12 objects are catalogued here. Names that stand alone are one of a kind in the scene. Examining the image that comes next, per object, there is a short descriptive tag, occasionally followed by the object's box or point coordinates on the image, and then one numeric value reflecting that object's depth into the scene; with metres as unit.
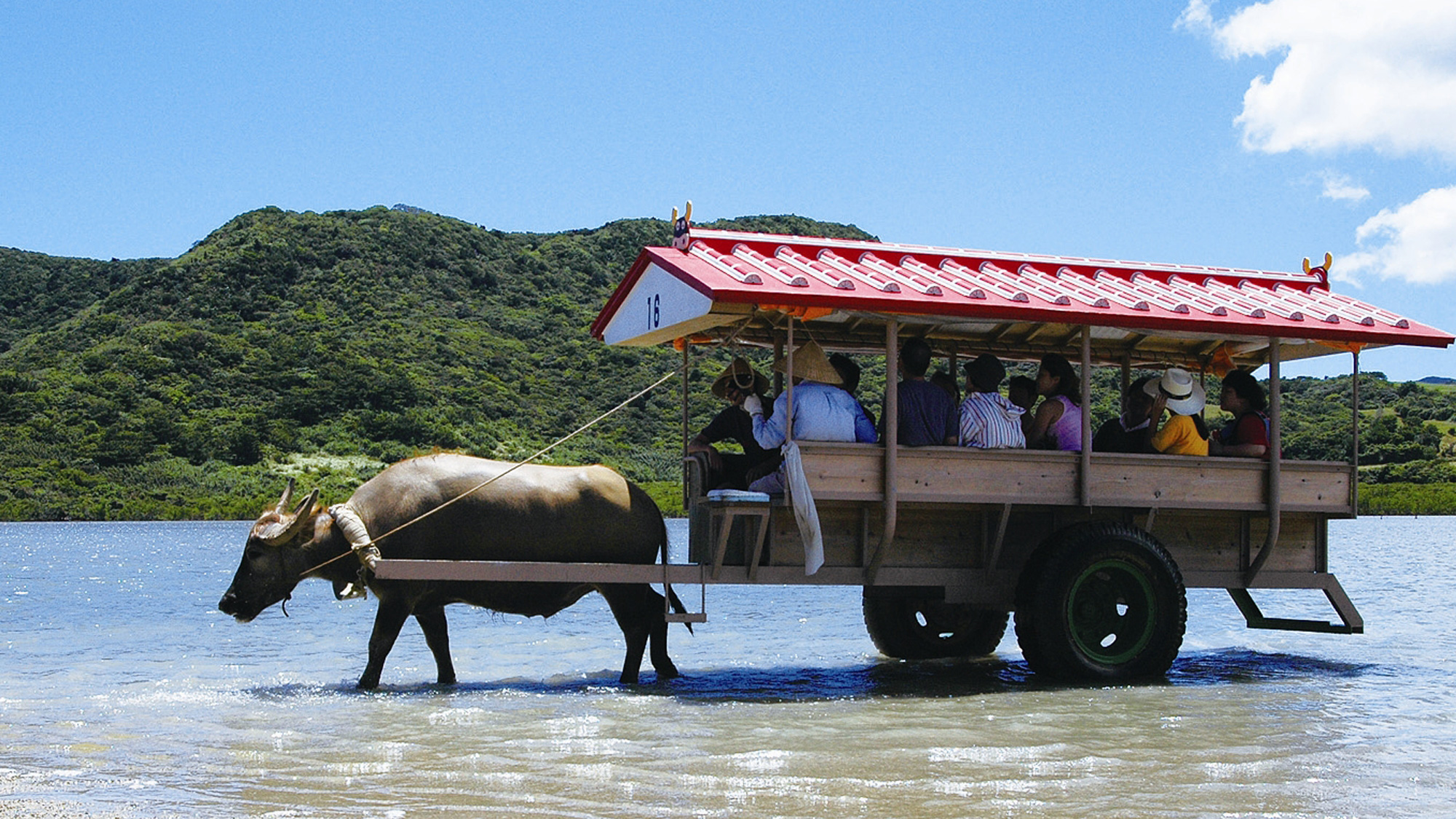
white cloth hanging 9.47
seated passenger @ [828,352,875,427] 10.64
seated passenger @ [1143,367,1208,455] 10.89
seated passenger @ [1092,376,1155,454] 11.10
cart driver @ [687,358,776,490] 10.26
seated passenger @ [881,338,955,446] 10.06
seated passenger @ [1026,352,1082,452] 10.63
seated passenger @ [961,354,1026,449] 10.38
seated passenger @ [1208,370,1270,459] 10.95
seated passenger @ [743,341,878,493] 9.89
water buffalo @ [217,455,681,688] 10.05
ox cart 9.77
